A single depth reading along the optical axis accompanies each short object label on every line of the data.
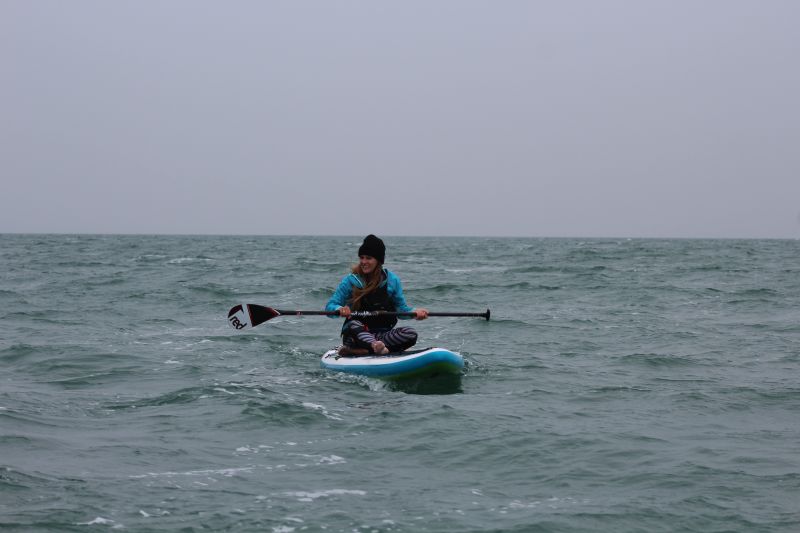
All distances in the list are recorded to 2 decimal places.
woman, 20.02
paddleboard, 19.06
